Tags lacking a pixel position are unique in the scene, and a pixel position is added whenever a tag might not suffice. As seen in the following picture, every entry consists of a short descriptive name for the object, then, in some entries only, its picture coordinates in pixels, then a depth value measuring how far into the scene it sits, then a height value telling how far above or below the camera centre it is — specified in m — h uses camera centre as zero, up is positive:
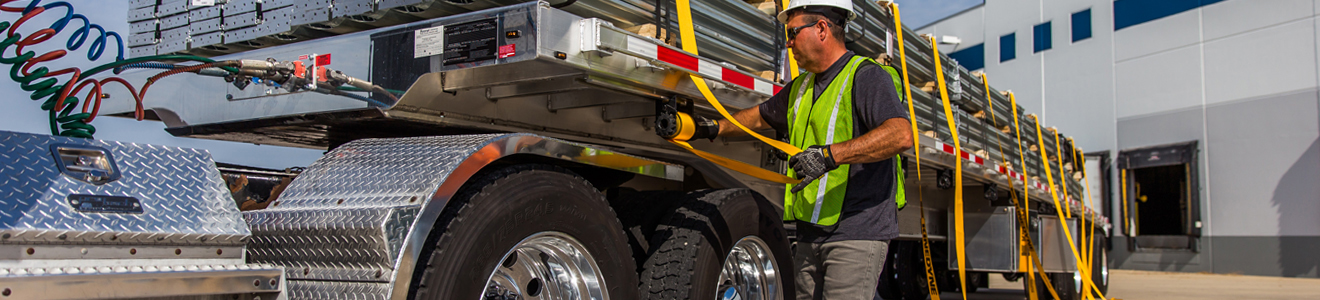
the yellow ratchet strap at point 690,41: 3.18 +0.56
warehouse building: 17.77 +1.68
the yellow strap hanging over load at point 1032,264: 7.39 -0.59
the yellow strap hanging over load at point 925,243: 4.68 -0.28
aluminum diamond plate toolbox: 1.77 +0.00
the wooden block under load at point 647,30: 3.09 +0.58
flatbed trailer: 2.27 +0.09
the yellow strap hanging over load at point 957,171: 4.70 +0.15
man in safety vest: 2.90 +0.12
